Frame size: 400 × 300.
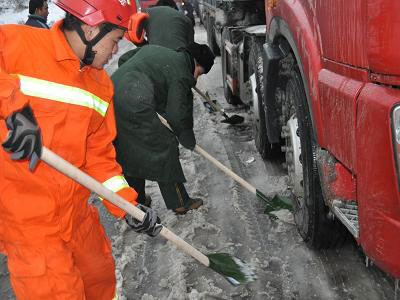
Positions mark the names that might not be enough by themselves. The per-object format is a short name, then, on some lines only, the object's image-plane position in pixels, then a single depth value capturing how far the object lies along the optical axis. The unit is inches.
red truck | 54.7
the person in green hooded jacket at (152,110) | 121.2
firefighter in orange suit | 68.2
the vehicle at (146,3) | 313.1
